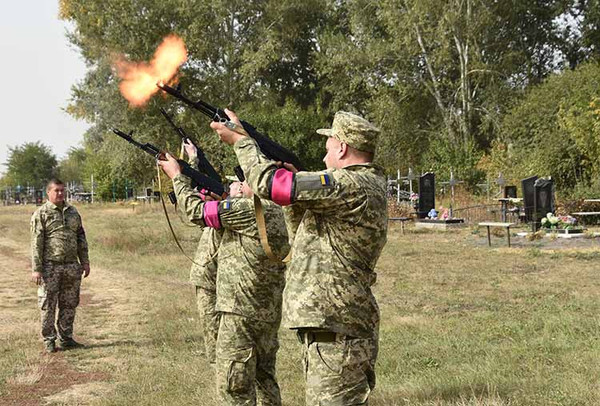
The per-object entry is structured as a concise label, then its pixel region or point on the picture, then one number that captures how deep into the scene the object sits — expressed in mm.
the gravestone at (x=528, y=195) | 23156
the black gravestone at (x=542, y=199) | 22156
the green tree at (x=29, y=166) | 78000
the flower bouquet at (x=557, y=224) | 20231
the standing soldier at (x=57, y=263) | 8414
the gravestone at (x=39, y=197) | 62469
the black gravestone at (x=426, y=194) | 26603
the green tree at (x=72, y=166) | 78075
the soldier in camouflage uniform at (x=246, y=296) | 4637
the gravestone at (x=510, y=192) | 27484
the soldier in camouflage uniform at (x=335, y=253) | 3471
